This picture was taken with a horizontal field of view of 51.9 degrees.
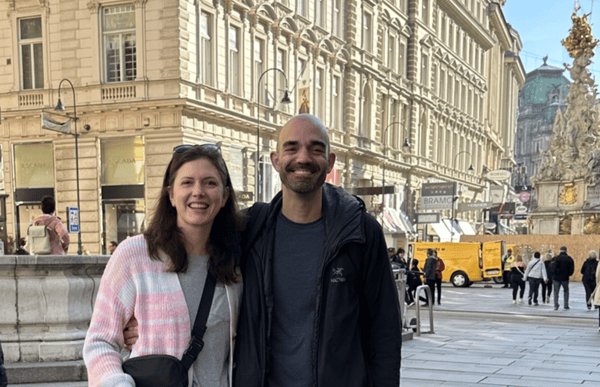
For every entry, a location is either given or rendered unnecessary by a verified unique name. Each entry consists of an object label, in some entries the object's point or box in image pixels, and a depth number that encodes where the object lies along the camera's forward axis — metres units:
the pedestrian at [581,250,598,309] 16.28
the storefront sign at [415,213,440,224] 35.41
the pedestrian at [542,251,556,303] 19.17
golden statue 37.97
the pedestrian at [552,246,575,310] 17.80
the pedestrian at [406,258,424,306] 17.43
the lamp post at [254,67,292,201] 26.36
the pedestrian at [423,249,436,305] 18.45
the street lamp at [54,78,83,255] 21.97
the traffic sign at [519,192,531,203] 49.84
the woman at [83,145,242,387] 2.32
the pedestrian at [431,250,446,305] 18.81
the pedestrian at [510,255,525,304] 19.44
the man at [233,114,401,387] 2.50
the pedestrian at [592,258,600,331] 12.51
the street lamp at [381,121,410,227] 39.68
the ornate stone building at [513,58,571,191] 131.00
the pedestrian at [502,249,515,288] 25.19
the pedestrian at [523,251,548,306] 18.44
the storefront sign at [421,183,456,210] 35.84
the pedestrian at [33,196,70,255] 9.02
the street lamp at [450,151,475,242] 35.61
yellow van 27.48
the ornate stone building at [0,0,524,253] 23.53
